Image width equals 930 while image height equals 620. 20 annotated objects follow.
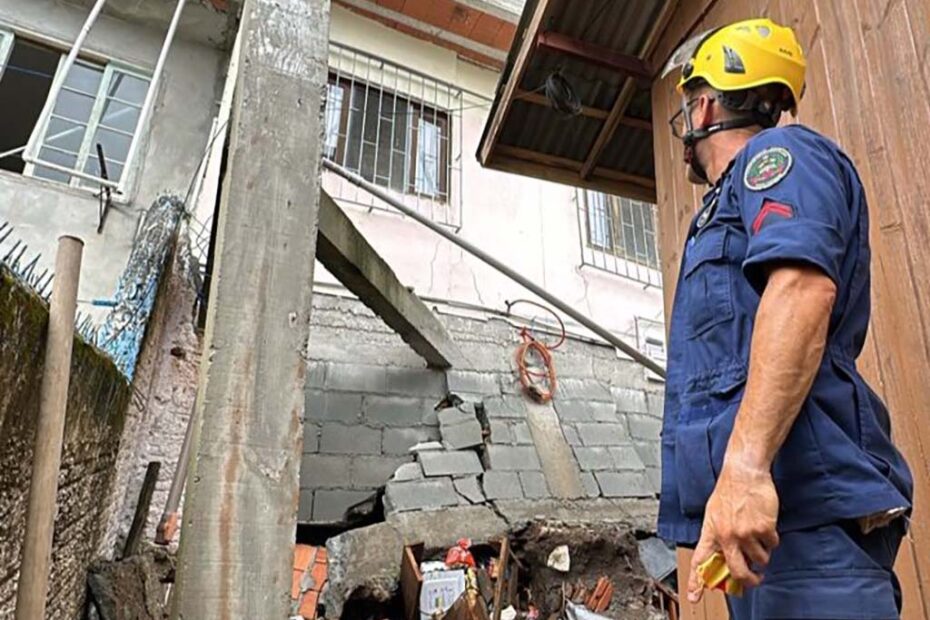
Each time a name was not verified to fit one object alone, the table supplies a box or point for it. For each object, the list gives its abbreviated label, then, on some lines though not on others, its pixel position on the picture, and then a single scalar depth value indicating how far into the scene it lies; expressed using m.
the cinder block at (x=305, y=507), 3.45
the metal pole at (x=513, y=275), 4.00
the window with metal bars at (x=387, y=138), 5.13
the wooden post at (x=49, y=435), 1.03
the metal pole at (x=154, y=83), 3.27
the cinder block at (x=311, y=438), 3.69
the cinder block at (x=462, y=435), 3.99
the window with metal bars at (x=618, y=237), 5.73
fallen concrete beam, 2.52
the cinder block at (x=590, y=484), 4.12
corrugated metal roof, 2.43
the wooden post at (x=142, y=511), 2.94
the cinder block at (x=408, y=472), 3.69
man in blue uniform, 0.74
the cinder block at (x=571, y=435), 4.36
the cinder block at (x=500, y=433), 4.09
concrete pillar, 1.12
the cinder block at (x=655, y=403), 4.99
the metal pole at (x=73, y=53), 3.02
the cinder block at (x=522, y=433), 4.17
